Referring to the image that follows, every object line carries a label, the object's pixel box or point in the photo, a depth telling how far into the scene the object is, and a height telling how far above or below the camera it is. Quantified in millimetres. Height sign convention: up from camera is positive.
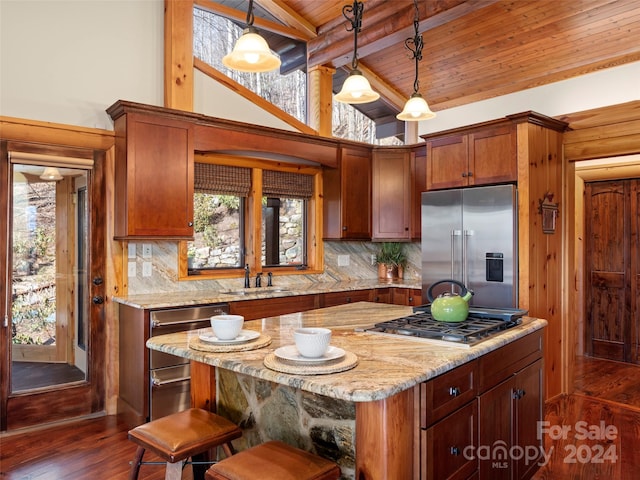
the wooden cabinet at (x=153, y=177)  3496 +515
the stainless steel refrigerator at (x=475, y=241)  3812 +12
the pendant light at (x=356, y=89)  2641 +879
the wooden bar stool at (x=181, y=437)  1599 -685
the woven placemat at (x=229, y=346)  1779 -397
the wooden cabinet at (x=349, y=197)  4988 +503
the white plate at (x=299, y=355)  1565 -387
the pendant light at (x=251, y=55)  2197 +916
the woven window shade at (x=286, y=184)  4746 +615
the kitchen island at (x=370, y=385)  1438 -477
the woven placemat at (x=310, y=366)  1472 -399
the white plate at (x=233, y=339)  1854 -386
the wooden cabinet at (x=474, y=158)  3900 +750
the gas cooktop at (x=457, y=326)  1931 -381
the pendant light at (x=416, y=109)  3025 +867
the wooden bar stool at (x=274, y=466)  1407 -691
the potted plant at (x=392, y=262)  5539 -227
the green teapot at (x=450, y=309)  2230 -315
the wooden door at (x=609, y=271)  5172 -331
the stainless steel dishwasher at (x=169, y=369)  3287 -895
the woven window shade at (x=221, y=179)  4223 +598
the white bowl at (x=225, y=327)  1855 -333
